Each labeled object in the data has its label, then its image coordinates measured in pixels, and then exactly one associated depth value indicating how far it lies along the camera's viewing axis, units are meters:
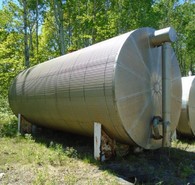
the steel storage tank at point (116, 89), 6.82
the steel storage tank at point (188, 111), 10.63
